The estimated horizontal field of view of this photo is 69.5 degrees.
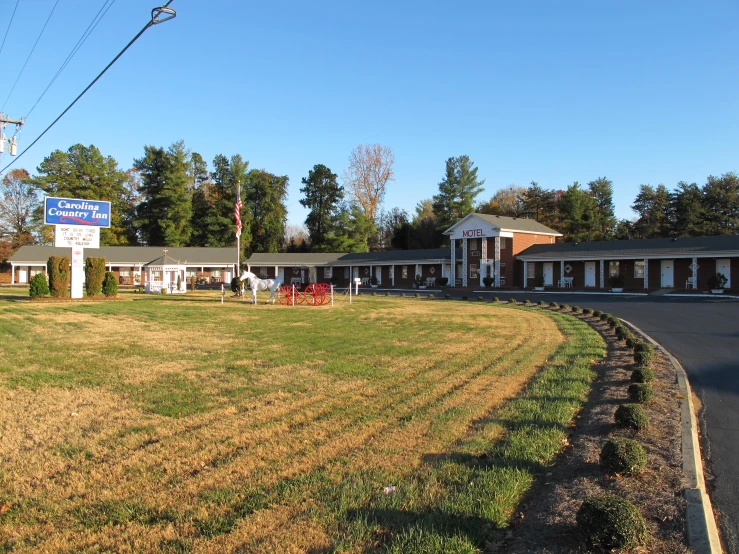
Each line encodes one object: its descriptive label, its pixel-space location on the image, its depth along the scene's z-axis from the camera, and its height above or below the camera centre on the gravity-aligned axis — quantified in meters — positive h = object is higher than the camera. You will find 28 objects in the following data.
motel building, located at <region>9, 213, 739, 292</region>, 38.84 +1.38
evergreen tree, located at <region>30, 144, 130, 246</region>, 70.25 +13.01
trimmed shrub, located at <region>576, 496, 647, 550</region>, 3.58 -1.69
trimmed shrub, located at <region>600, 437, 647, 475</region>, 4.88 -1.67
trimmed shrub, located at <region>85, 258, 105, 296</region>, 31.03 -0.01
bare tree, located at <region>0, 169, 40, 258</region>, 74.00 +9.01
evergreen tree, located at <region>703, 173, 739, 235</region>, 56.28 +8.01
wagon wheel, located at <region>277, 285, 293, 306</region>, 27.21 -1.05
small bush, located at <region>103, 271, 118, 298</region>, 32.09 -0.61
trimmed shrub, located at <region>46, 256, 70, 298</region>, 29.34 -0.02
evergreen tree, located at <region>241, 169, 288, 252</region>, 75.38 +9.45
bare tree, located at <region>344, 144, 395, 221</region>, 75.38 +13.32
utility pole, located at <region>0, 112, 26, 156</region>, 22.89 +5.98
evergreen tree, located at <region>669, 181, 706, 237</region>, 57.00 +7.09
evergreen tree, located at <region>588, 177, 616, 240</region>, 66.75 +9.17
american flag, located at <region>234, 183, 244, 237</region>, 29.05 +3.59
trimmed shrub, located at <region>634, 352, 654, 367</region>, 9.76 -1.49
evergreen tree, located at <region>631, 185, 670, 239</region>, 61.50 +7.85
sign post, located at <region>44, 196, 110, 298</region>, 30.03 +3.03
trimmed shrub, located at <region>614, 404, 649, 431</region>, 6.16 -1.63
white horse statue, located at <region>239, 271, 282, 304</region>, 27.02 -0.44
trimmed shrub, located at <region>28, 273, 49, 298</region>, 28.52 -0.61
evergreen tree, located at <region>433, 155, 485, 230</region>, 71.94 +11.73
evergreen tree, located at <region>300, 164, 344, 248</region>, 78.50 +12.11
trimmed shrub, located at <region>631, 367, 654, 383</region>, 8.12 -1.50
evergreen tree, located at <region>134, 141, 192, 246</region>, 72.50 +10.62
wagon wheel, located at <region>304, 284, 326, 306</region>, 27.57 -0.95
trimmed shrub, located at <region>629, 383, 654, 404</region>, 7.31 -1.59
